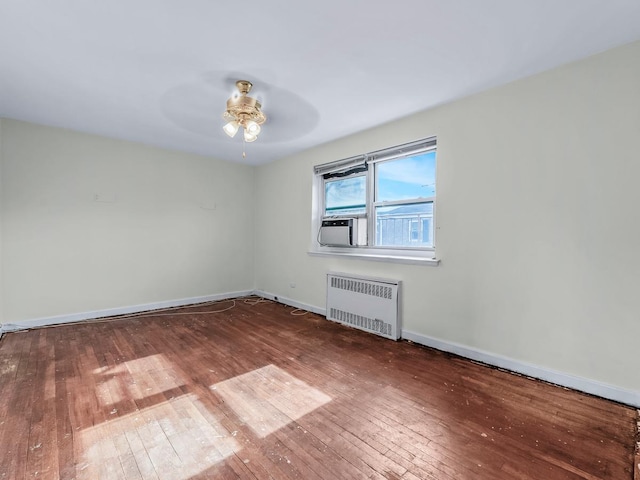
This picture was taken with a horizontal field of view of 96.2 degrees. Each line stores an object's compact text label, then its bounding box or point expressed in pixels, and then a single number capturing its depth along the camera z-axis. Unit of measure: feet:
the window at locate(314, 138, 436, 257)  10.18
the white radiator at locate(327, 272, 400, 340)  10.23
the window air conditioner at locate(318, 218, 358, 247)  12.10
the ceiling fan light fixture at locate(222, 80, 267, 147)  7.86
